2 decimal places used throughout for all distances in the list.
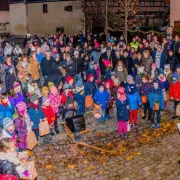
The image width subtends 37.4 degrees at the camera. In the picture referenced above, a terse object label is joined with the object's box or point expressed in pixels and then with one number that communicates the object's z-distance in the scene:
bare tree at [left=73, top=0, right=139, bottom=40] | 19.90
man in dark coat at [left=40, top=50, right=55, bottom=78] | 10.31
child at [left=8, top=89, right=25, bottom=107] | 7.80
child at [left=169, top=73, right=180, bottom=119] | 8.99
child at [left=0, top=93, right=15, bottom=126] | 7.33
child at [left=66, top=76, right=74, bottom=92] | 8.69
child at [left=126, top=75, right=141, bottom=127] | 8.30
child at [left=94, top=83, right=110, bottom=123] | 8.56
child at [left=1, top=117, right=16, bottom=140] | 6.17
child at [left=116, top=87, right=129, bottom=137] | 7.98
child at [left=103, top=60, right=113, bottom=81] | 10.09
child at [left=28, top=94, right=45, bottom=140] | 7.36
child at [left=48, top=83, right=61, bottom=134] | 7.83
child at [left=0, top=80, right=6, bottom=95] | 8.34
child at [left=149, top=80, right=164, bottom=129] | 8.46
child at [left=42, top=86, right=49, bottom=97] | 7.95
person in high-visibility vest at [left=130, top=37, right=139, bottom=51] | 13.79
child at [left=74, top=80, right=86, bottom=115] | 8.55
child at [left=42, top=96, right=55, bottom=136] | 7.66
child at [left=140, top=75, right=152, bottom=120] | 8.71
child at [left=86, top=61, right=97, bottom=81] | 10.23
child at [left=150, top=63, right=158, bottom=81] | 9.71
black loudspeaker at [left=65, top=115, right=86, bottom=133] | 7.65
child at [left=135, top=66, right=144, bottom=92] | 9.29
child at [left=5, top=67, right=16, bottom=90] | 9.44
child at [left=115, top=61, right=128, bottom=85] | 10.08
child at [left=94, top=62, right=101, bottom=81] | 10.44
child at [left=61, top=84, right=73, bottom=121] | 8.23
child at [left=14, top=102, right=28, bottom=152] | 6.96
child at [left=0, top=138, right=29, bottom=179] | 4.64
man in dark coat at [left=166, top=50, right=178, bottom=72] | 11.39
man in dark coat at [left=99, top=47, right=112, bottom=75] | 11.10
